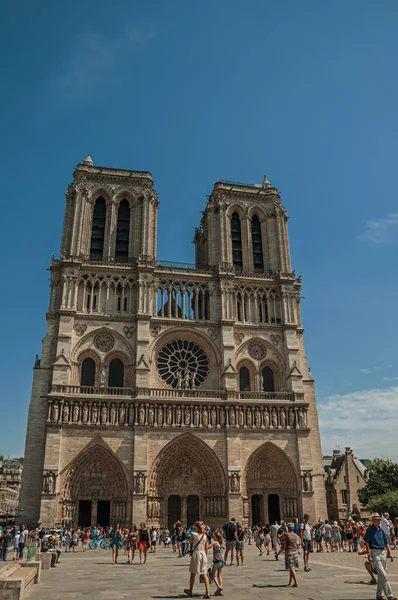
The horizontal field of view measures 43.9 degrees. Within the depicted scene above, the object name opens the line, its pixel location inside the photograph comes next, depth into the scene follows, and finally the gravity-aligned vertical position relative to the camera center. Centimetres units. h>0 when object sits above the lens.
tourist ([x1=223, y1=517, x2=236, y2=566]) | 1555 -76
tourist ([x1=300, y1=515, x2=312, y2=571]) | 1472 -99
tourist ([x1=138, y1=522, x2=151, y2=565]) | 1800 -103
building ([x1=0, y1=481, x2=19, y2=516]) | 7179 +179
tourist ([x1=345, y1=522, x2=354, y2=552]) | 2389 -151
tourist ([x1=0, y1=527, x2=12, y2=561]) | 2120 -150
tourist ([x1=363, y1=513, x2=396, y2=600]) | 892 -81
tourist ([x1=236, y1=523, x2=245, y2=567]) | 1664 -130
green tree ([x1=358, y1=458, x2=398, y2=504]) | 4178 +187
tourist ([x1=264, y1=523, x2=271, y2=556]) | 2200 -142
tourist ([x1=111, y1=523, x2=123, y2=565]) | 1800 -119
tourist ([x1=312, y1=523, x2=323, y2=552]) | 2362 -147
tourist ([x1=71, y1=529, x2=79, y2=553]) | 2580 -156
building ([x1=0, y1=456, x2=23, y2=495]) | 8369 +590
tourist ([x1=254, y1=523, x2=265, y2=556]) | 2167 -141
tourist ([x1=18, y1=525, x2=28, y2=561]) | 2170 -133
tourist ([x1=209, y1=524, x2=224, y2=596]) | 1058 -119
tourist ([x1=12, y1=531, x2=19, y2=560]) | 2184 -162
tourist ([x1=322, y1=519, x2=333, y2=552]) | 2347 -129
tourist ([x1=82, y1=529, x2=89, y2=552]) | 2645 -156
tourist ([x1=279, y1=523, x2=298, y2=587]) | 1137 -106
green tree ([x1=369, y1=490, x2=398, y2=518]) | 3825 +5
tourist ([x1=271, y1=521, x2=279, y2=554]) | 2202 -124
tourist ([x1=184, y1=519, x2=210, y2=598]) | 1008 -96
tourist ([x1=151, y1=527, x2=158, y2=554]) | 2425 -153
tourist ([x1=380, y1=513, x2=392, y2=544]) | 1690 -65
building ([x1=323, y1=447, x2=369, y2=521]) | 4362 +134
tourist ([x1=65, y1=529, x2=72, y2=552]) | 2528 -150
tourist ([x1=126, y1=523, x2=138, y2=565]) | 1783 -122
